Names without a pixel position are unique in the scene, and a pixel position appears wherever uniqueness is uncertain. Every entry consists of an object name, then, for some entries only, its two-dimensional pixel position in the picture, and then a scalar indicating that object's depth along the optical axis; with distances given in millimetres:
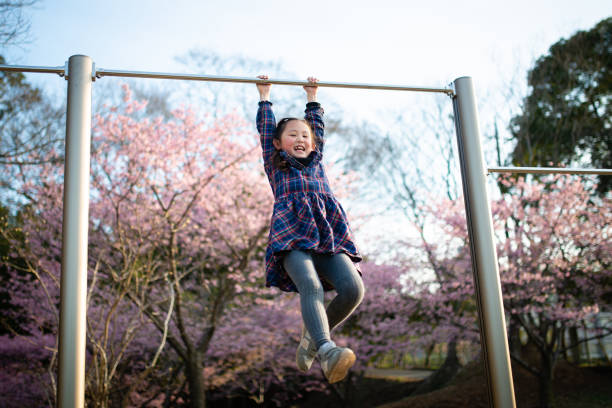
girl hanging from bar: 2014
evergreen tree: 9984
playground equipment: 1970
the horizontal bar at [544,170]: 2625
